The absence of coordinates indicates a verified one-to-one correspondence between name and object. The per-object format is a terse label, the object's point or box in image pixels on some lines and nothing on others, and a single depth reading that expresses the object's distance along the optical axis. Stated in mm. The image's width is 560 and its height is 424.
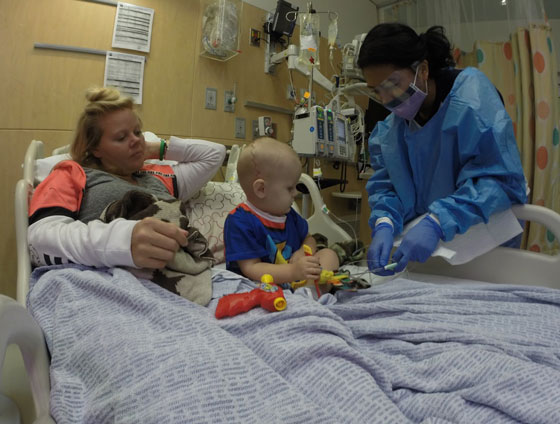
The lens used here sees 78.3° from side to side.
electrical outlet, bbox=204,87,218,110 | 2867
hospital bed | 514
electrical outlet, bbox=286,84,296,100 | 3455
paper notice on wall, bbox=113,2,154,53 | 2414
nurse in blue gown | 1219
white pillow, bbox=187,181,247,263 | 1563
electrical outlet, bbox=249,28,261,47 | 3143
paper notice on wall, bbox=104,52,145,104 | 2402
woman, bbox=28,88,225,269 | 888
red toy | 773
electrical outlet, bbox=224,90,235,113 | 2988
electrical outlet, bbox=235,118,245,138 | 3061
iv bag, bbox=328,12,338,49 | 3028
